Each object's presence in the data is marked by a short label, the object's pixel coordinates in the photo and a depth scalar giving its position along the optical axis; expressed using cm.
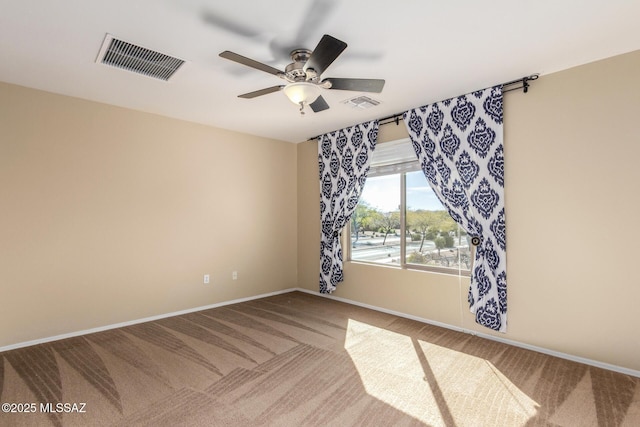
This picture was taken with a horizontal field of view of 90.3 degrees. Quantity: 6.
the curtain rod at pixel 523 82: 293
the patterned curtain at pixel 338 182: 431
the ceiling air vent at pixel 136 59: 239
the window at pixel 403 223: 368
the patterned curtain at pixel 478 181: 314
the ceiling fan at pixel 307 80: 211
